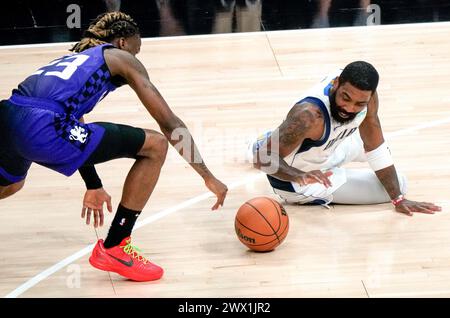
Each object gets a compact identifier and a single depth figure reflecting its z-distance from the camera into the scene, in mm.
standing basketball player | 10758
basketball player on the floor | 12047
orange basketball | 12016
